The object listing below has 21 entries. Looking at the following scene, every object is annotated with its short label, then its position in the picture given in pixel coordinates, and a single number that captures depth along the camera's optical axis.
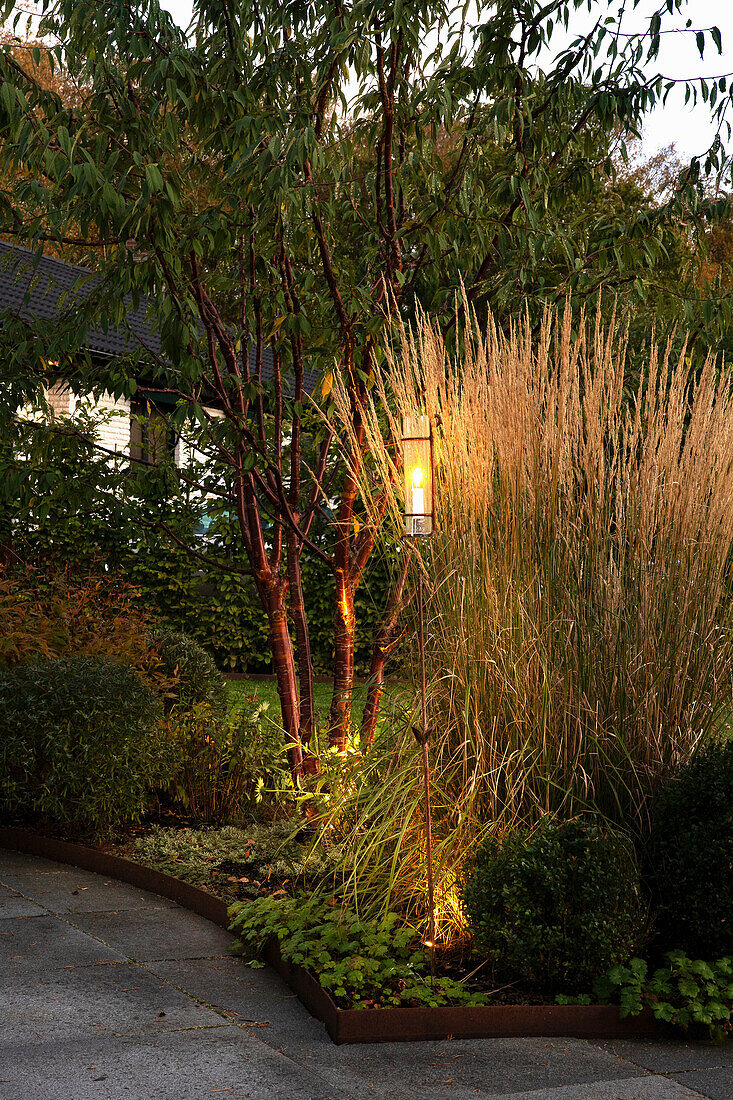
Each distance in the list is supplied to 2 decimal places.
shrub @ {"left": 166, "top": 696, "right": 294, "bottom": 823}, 5.41
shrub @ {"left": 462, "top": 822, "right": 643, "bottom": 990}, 3.18
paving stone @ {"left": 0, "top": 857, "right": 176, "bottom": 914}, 4.20
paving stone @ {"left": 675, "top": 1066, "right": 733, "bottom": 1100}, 2.75
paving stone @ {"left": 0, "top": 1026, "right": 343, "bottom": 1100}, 2.62
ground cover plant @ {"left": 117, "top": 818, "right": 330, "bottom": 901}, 4.21
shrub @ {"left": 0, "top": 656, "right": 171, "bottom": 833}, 4.80
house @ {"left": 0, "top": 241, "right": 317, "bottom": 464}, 13.90
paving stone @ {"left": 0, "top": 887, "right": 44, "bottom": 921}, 4.04
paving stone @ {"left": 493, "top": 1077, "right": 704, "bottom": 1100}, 2.71
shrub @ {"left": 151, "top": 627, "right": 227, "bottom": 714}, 6.01
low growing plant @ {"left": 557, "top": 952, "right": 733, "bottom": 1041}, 3.07
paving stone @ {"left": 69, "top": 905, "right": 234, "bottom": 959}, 3.69
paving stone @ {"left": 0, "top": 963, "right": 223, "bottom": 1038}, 2.98
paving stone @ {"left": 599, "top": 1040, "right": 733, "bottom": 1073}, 2.95
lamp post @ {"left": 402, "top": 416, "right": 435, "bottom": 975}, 3.66
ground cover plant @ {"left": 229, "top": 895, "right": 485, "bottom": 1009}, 3.15
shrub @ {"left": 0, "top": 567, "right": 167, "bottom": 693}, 5.41
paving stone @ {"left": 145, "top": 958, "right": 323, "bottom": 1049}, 3.08
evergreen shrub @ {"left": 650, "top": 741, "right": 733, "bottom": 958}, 3.34
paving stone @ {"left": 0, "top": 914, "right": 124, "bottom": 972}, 3.48
